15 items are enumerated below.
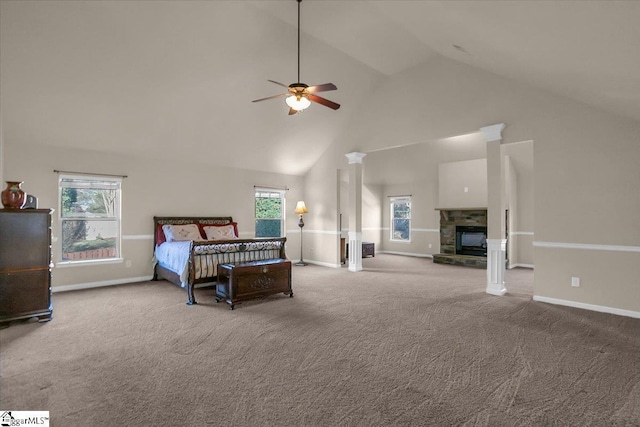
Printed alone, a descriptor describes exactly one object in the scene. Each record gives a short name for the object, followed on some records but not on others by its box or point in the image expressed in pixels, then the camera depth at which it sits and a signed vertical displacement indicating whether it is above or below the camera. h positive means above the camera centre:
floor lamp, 7.92 +0.20
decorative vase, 3.67 +0.24
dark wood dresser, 3.59 -0.54
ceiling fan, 3.52 +1.41
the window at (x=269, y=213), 7.82 +0.13
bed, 4.61 -0.49
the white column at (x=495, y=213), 5.02 +0.09
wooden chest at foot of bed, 4.33 -0.87
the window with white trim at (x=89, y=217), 5.32 +0.01
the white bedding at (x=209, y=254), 4.62 -0.56
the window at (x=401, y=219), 10.39 -0.01
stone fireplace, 8.26 -0.47
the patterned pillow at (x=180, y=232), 5.84 -0.27
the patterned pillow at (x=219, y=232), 6.29 -0.28
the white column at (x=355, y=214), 7.13 +0.10
